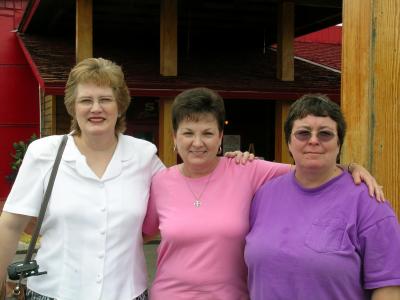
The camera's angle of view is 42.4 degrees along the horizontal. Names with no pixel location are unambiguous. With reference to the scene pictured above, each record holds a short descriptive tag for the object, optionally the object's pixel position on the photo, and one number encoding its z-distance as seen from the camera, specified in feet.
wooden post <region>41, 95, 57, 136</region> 33.84
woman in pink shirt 7.68
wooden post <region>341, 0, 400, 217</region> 7.46
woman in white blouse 7.84
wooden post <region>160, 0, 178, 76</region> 29.32
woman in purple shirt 6.20
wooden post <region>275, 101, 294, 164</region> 31.63
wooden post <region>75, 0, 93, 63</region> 28.04
